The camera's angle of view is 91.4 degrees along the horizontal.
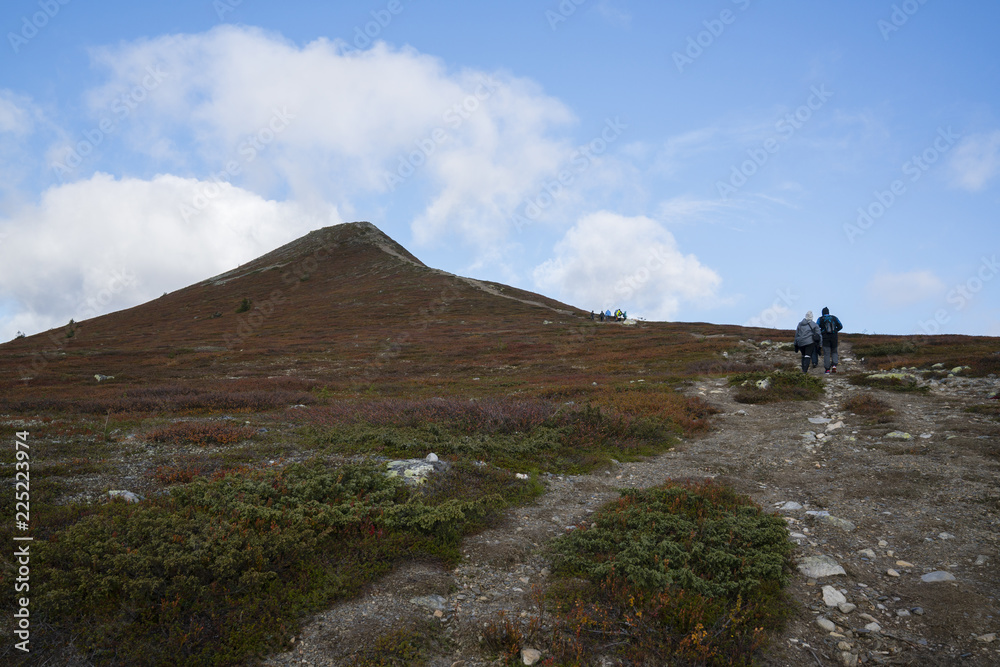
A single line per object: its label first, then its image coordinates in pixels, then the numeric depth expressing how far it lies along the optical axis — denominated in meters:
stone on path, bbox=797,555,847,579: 6.45
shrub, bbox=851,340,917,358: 25.77
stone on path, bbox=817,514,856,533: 7.70
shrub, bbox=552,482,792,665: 5.20
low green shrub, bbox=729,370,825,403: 17.53
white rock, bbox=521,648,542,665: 5.04
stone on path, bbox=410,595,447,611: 5.92
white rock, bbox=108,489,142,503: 8.25
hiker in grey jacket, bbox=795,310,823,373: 21.81
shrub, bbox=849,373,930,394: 17.34
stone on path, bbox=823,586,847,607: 5.86
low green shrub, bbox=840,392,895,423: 13.92
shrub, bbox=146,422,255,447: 12.85
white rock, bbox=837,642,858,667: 4.98
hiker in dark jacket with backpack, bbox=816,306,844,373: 21.33
